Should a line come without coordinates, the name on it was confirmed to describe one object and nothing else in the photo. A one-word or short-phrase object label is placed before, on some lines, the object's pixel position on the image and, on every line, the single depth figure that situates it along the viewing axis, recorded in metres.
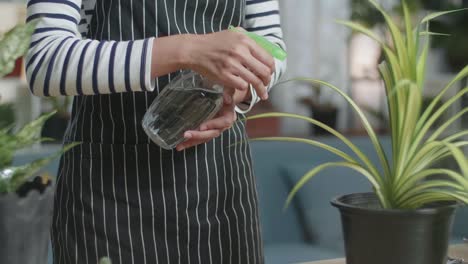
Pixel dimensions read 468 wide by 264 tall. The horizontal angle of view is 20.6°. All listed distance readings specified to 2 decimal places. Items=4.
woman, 2.16
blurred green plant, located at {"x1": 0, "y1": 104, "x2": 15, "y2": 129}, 2.09
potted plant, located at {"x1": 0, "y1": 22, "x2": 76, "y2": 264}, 1.50
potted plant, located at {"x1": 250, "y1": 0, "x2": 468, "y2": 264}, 1.77
